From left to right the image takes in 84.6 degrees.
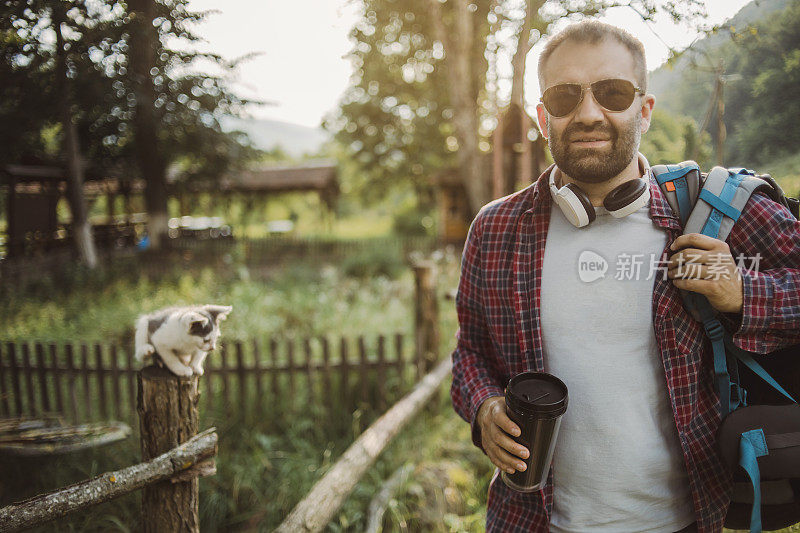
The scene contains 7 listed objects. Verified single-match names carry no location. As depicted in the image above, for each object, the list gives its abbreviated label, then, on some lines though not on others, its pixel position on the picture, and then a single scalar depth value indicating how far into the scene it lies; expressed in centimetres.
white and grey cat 187
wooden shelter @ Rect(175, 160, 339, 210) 2339
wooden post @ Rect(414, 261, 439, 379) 498
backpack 125
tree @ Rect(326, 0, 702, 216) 749
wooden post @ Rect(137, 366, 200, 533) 178
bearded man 138
